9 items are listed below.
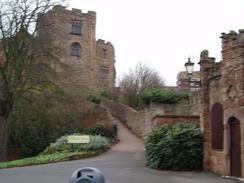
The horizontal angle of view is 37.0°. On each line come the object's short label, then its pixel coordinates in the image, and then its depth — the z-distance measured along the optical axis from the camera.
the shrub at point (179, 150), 14.87
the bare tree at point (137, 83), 37.61
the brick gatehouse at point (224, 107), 12.54
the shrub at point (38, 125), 27.03
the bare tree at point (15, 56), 23.44
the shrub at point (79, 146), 22.20
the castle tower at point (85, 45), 51.22
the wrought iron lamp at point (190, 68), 16.67
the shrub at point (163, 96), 24.94
